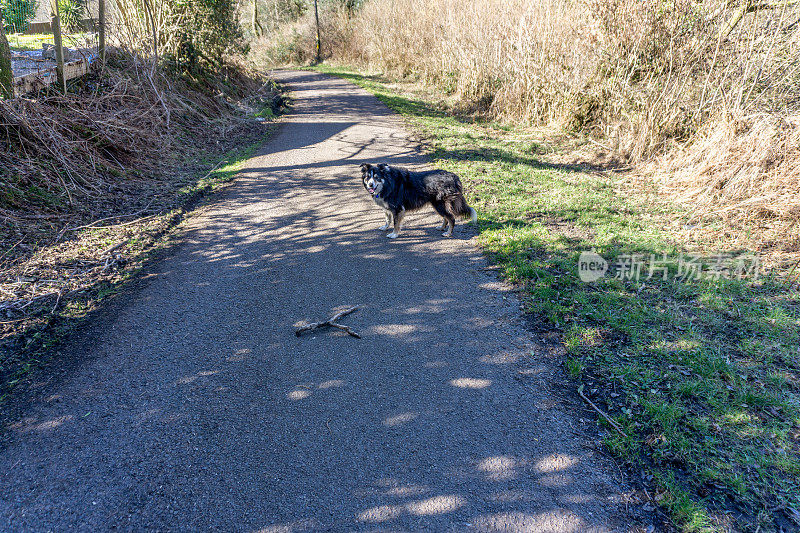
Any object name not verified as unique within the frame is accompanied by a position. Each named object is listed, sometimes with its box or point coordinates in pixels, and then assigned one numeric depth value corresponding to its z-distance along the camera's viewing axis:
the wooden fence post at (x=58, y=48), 8.60
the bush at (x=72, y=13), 10.80
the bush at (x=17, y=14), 8.79
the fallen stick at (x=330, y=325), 4.33
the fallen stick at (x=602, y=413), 3.25
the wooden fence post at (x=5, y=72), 7.14
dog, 6.26
